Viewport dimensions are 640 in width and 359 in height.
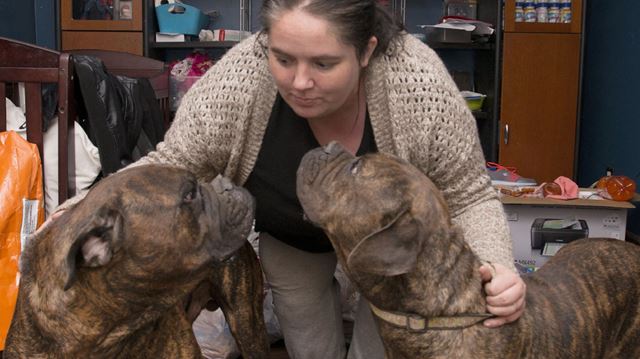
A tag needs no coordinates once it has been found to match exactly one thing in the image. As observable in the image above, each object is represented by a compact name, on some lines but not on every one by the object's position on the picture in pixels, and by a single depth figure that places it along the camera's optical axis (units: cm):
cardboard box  445
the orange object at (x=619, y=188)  475
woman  226
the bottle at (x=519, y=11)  604
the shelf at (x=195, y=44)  629
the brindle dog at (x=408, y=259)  198
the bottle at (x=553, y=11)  610
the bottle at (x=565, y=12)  609
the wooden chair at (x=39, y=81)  329
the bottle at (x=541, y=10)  608
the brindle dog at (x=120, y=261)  205
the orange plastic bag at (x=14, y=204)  307
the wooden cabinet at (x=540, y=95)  606
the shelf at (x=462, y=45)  616
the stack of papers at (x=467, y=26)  603
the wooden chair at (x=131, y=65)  510
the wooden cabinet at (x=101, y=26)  613
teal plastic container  626
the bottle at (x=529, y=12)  605
